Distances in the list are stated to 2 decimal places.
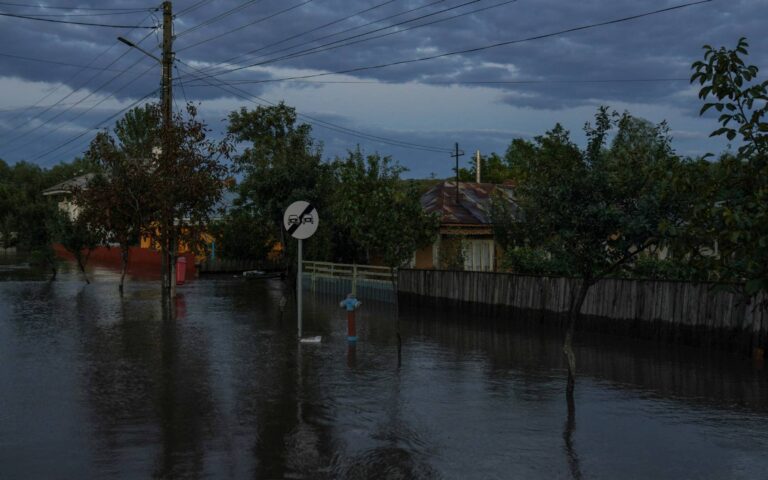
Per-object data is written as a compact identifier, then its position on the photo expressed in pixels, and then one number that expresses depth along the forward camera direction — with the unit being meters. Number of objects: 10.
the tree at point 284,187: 27.67
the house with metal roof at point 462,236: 31.30
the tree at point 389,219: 16.36
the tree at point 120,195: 28.08
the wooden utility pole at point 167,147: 27.50
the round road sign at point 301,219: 17.06
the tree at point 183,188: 27.38
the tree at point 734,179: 5.45
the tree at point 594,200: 10.95
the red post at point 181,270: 38.03
